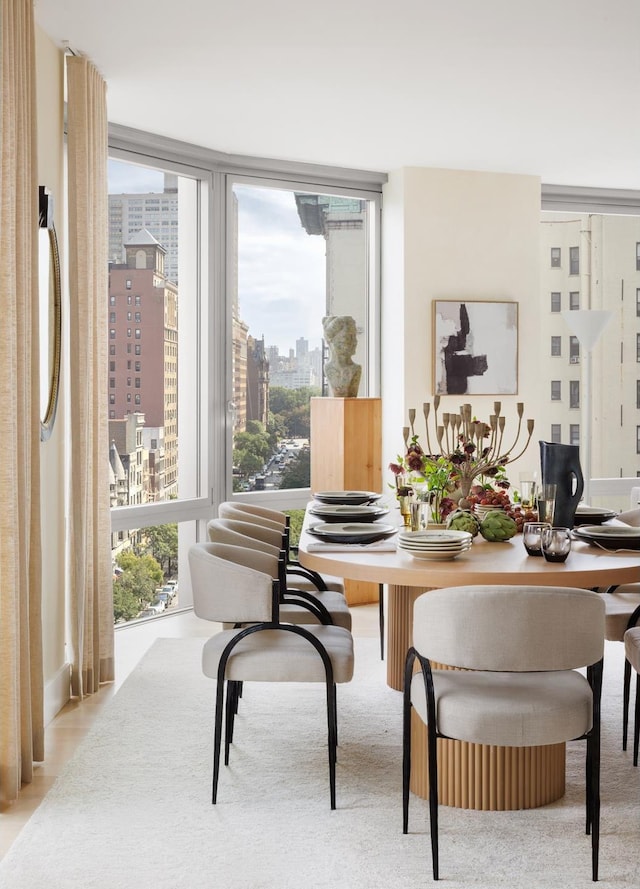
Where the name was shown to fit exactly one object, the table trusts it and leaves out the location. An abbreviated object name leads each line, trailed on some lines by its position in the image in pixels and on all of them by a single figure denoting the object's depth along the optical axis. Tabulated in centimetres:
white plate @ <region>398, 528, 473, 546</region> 298
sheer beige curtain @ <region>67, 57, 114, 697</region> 411
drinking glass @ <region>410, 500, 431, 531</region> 336
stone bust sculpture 585
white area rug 256
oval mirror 389
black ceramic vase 341
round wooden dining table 279
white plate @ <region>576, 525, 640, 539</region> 321
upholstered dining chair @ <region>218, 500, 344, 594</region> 391
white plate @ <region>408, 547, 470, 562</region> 296
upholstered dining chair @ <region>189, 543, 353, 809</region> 294
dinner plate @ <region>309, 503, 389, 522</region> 370
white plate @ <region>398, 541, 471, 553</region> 294
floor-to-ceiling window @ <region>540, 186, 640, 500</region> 663
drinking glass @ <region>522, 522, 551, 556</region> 301
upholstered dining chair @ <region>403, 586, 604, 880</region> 239
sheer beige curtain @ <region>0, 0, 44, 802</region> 302
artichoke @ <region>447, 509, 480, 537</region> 336
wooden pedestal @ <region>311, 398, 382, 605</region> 578
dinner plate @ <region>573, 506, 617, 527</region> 363
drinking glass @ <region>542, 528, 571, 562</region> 292
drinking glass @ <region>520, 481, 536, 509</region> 363
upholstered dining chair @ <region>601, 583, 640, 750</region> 346
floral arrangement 355
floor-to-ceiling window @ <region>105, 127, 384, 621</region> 539
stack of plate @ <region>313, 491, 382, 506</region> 420
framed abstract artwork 611
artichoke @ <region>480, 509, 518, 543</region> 338
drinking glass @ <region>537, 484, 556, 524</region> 331
